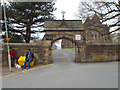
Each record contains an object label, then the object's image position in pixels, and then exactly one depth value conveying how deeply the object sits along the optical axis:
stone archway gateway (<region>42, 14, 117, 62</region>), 9.29
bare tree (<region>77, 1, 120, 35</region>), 8.16
